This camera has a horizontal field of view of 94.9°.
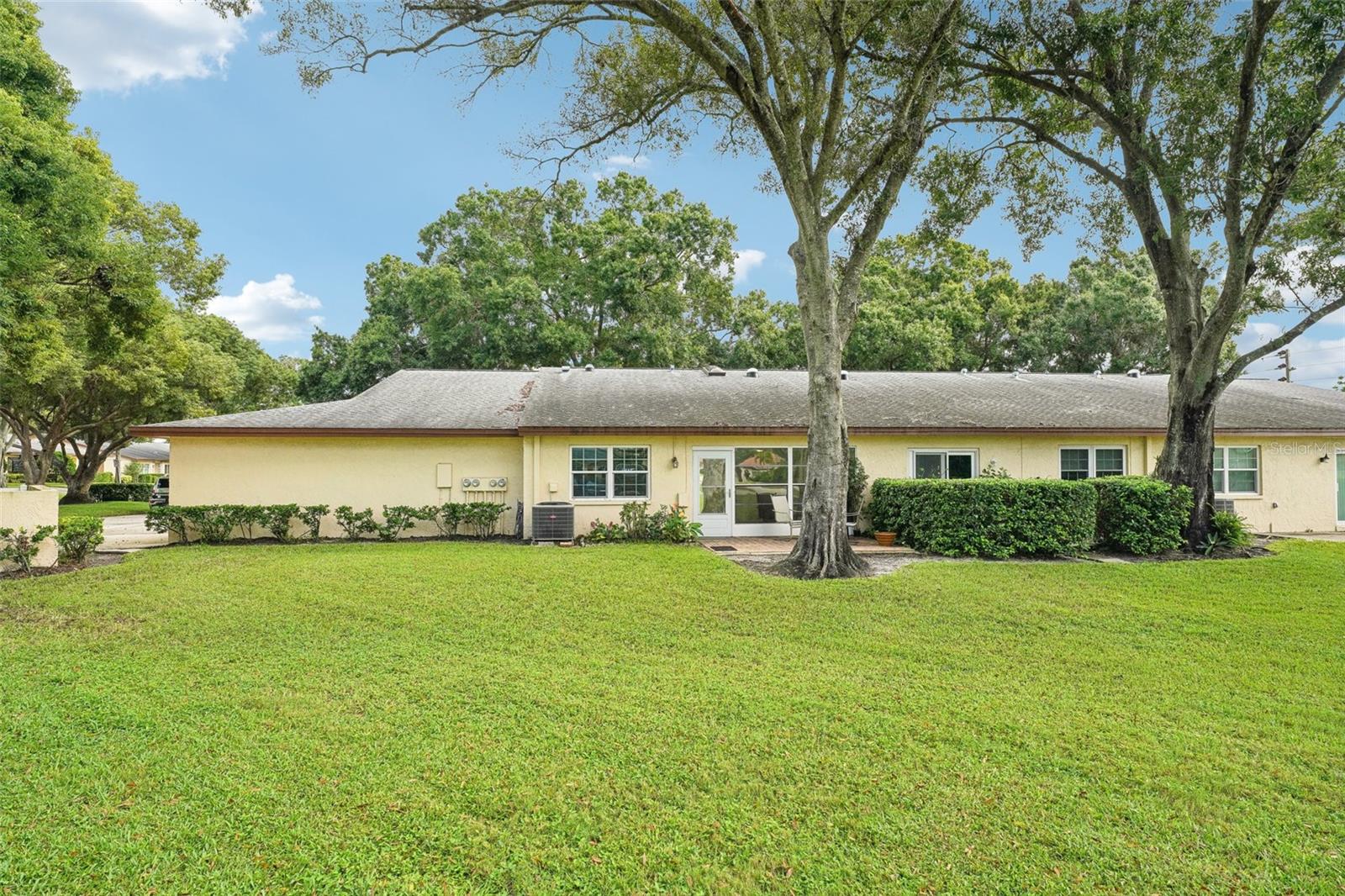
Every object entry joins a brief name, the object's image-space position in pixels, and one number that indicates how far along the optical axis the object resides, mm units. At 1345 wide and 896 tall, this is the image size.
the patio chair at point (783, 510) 13039
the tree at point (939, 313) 24500
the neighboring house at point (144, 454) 31828
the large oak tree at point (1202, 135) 9383
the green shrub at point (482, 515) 12414
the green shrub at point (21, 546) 8266
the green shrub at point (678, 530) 11898
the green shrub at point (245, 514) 11625
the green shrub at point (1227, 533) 10727
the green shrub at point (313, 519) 12078
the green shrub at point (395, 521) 12055
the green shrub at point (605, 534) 11938
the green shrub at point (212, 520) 11547
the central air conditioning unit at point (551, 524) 11742
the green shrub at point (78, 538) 8977
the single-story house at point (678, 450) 12367
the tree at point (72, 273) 8508
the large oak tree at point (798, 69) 9008
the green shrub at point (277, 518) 11680
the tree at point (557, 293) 24922
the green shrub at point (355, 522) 12016
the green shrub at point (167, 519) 11422
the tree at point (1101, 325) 25250
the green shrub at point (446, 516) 12344
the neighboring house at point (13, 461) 36609
